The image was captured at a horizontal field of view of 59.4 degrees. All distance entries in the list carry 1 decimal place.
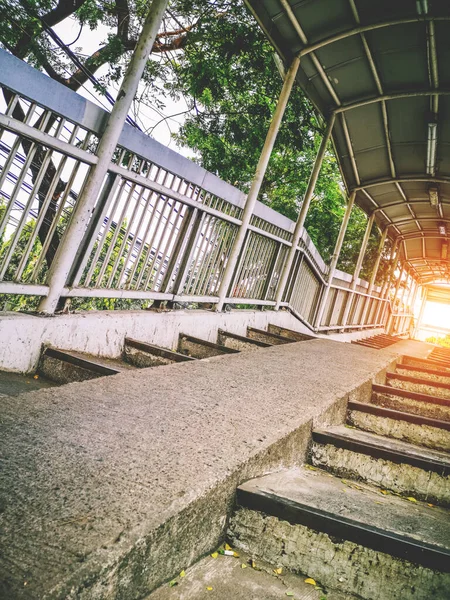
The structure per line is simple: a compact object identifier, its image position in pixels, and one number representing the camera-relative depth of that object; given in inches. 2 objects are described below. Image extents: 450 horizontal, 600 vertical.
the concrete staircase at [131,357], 104.4
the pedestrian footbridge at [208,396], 45.1
